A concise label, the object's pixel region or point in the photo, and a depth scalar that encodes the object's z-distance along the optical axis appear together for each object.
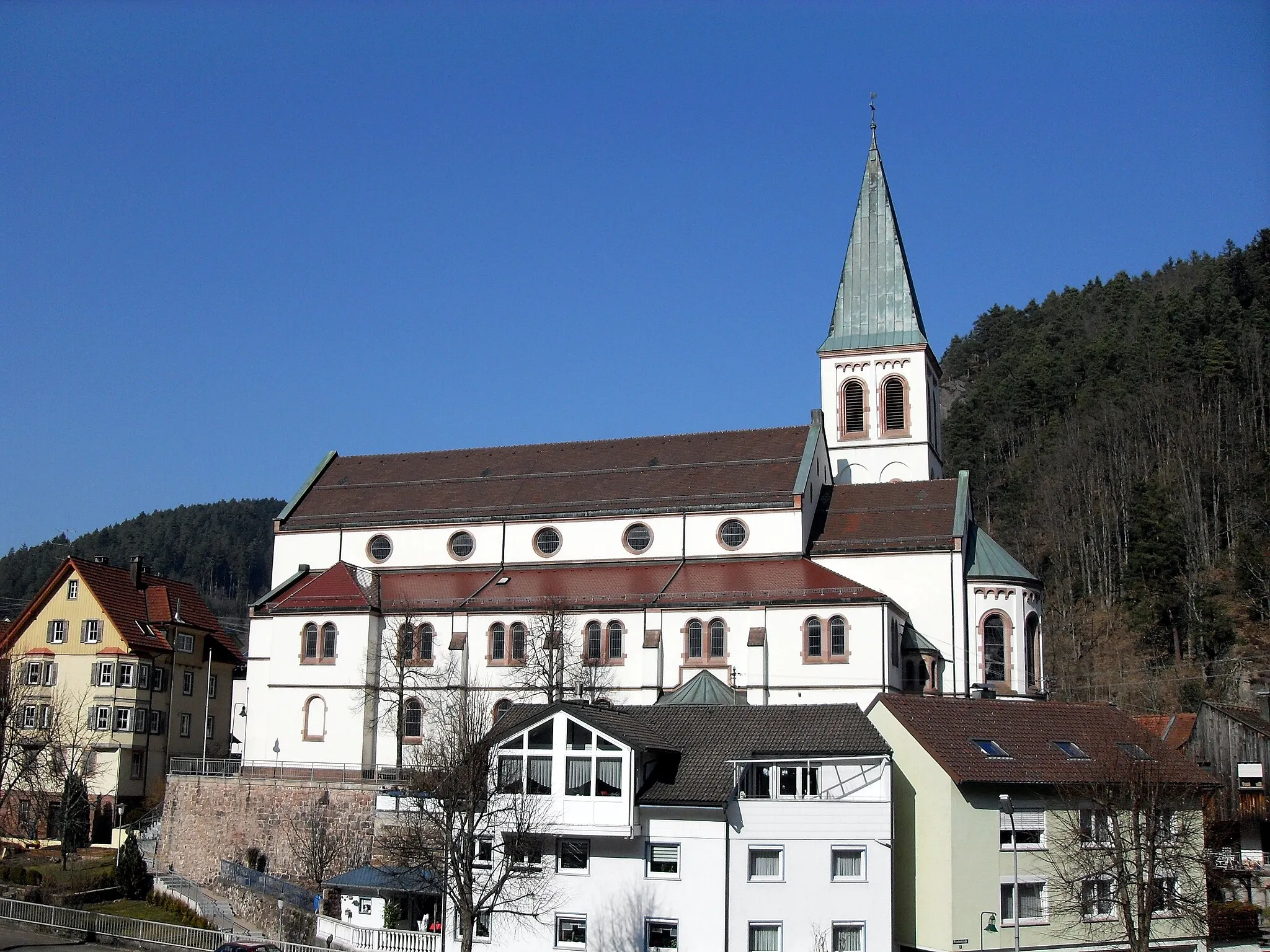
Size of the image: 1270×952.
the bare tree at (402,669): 53.69
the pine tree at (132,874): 44.78
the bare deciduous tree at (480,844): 32.28
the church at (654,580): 50.44
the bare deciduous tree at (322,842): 44.16
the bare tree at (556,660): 50.66
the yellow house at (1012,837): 32.75
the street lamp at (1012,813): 32.66
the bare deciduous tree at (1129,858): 31.81
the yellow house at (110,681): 57.84
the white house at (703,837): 31.69
